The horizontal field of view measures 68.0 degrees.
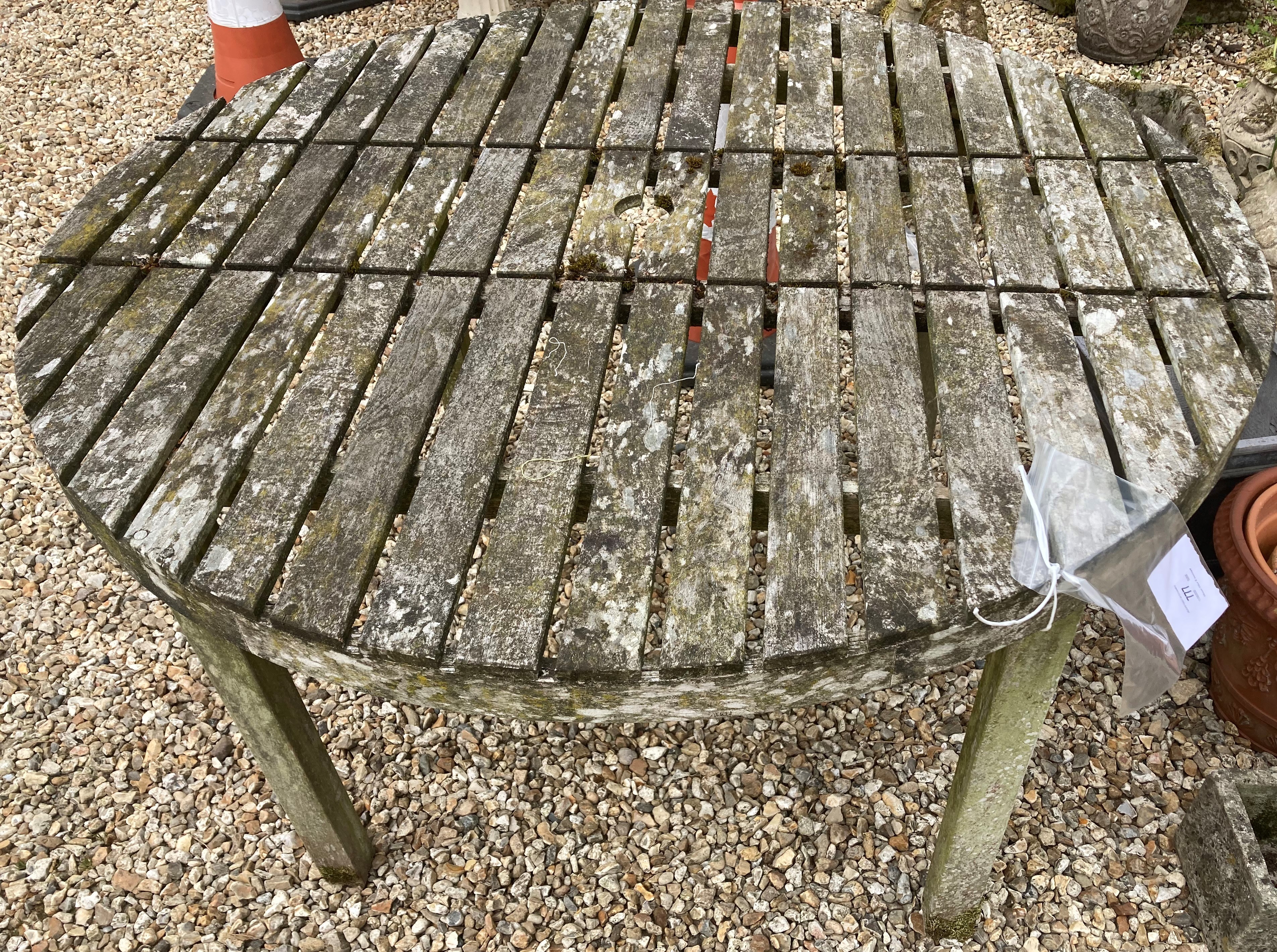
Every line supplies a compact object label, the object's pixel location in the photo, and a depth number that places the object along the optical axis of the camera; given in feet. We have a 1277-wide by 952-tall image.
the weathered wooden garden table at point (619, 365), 4.21
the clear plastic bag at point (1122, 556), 4.22
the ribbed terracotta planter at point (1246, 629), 6.96
